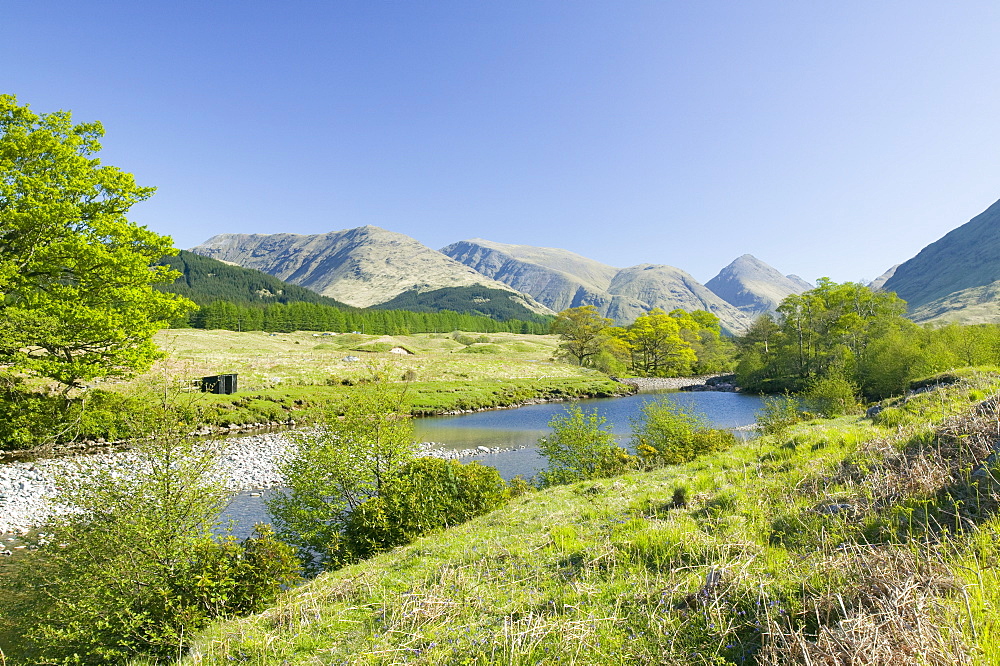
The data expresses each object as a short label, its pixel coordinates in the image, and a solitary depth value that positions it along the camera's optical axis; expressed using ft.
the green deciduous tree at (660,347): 290.35
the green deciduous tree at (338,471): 41.27
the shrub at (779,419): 62.90
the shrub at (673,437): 63.05
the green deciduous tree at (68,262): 53.47
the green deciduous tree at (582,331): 275.39
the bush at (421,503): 39.81
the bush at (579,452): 65.46
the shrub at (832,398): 88.79
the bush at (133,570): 25.45
